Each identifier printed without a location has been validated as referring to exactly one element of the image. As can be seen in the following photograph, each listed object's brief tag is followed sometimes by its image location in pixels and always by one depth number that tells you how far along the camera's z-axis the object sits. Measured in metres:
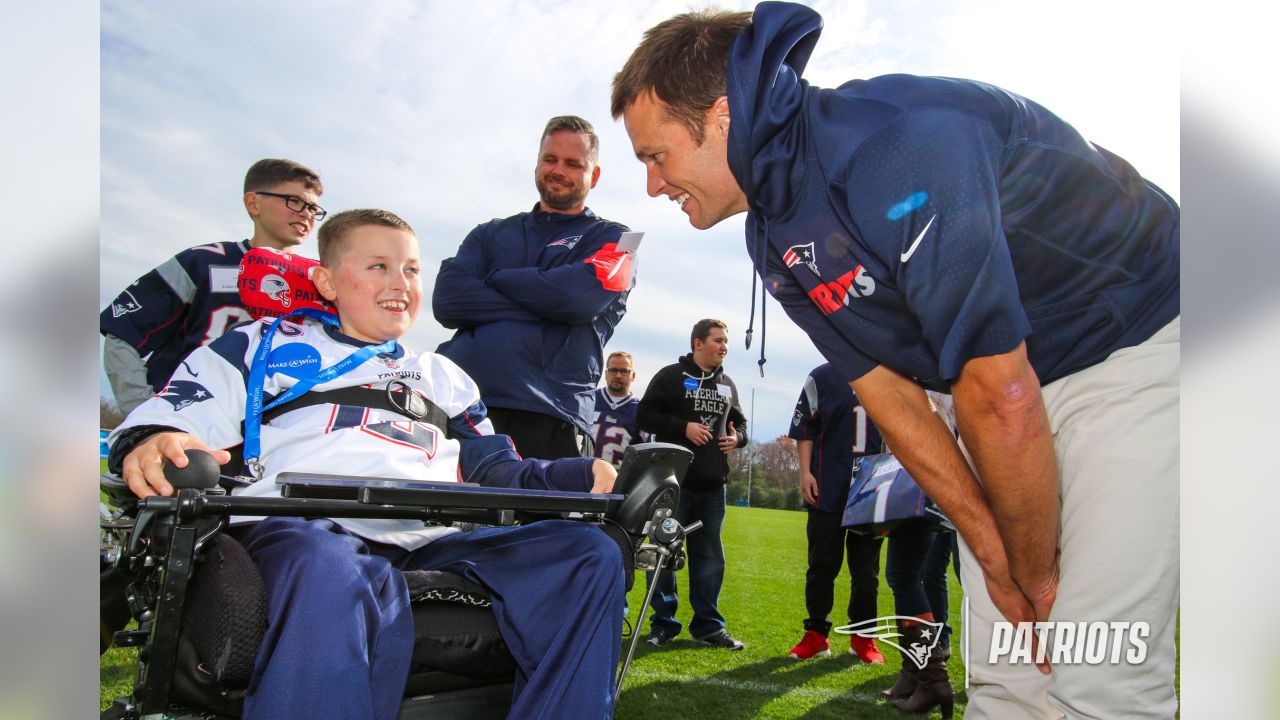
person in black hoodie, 4.14
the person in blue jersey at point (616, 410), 6.02
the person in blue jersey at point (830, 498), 3.55
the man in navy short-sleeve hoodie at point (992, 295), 1.21
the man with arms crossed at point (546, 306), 2.65
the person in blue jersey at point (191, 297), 2.49
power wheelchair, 1.11
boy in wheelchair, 1.18
